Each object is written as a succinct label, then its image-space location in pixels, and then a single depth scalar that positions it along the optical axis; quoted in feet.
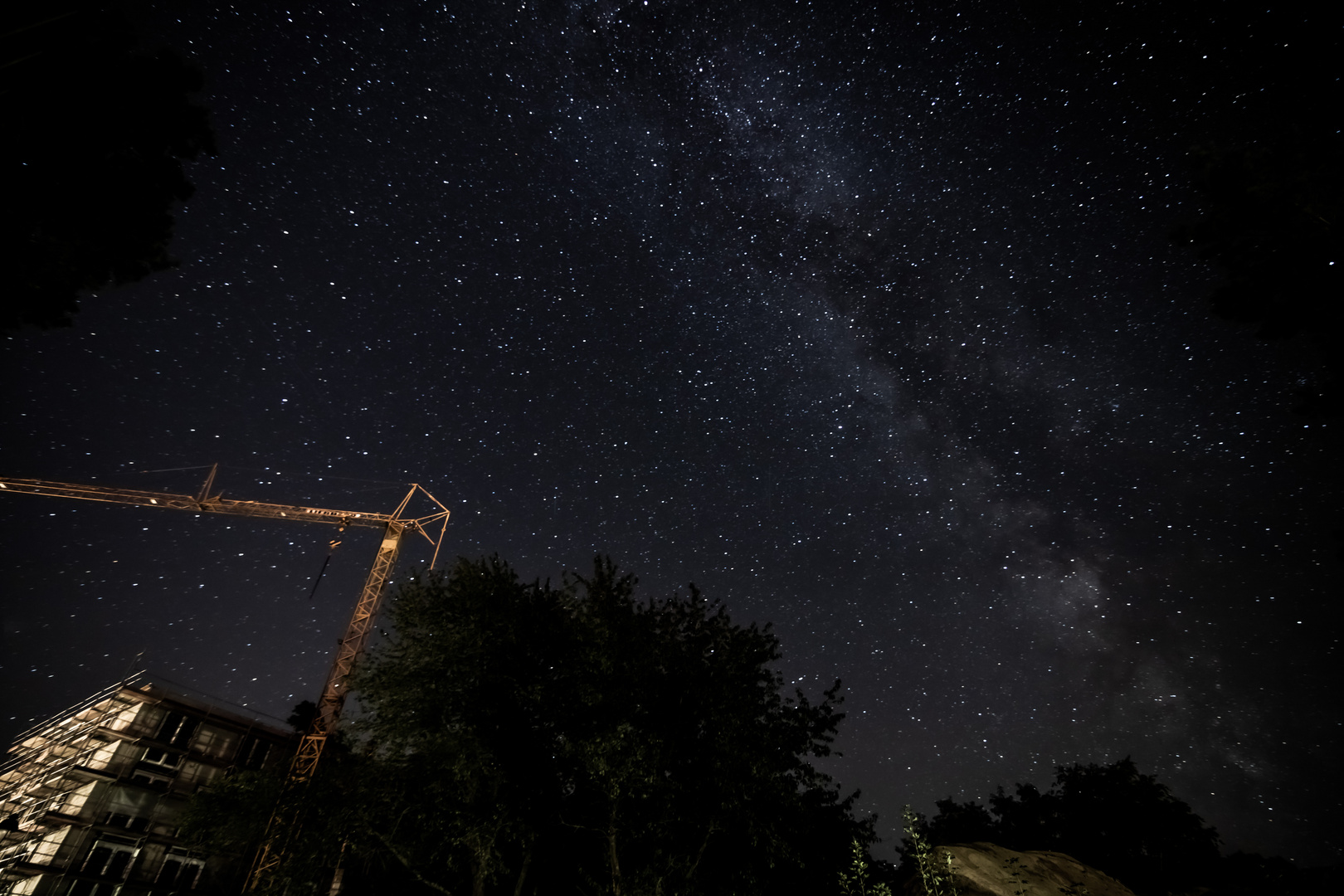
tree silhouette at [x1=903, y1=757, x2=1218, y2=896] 135.13
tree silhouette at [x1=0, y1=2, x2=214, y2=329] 29.37
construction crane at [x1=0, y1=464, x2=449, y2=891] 149.11
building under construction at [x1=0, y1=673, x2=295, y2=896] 91.50
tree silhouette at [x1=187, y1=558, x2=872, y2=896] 55.06
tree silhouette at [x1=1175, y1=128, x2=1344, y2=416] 33.47
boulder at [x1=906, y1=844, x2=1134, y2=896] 49.98
